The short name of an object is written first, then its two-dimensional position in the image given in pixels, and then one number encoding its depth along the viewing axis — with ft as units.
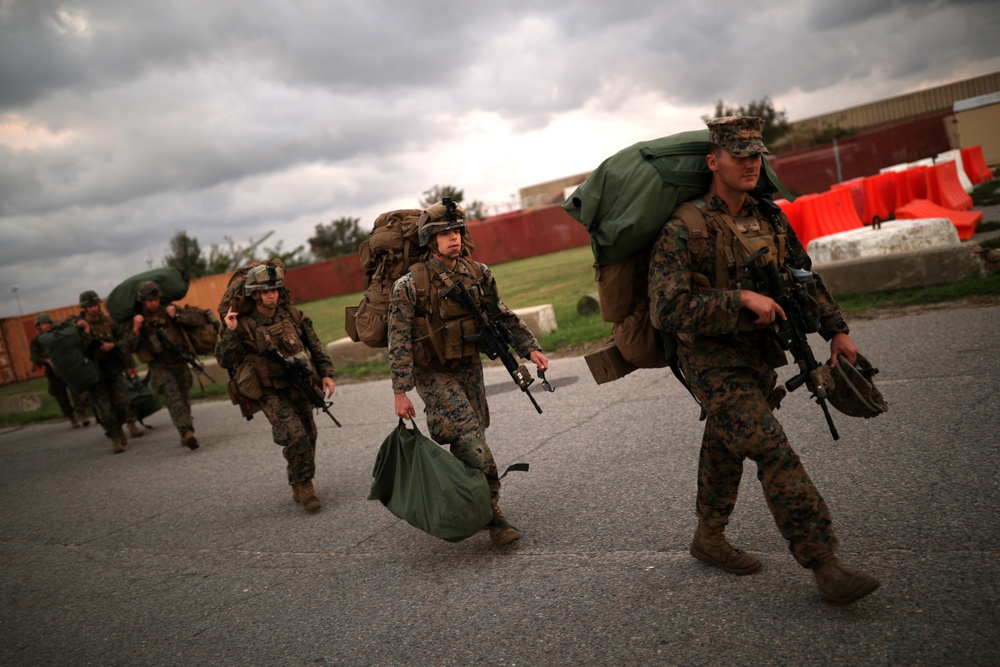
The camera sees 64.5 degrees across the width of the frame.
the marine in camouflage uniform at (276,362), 21.09
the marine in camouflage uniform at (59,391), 43.50
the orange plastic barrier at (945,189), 47.53
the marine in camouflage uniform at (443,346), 15.55
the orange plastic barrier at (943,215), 39.11
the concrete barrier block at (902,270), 28.14
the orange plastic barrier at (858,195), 48.21
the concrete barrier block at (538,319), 37.14
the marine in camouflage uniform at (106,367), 35.37
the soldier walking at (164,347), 32.14
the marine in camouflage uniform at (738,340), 10.48
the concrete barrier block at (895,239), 31.73
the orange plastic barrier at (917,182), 48.37
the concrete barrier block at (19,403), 59.67
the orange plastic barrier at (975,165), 65.05
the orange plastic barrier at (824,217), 42.80
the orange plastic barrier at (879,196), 48.60
